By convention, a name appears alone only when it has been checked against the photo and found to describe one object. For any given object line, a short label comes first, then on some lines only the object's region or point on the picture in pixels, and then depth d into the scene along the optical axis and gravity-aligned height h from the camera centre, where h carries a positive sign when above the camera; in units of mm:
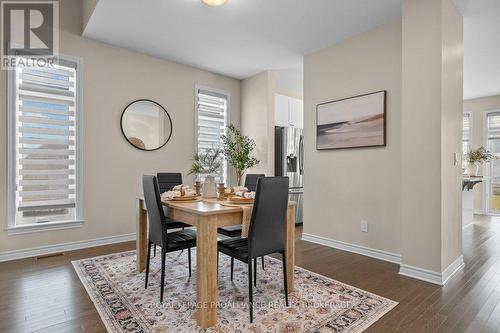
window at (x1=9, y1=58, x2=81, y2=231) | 3170 +262
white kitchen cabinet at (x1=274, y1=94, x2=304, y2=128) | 5169 +1063
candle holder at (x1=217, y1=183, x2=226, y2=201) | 2688 -236
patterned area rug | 1876 -1068
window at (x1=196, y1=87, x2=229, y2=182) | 4785 +853
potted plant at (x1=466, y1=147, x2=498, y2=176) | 5727 +164
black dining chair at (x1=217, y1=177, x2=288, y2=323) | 1976 -449
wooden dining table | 1859 -537
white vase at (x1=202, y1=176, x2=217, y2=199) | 2648 -216
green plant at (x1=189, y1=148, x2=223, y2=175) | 4680 +123
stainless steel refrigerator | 4961 +134
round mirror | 3977 +620
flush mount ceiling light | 2679 +1591
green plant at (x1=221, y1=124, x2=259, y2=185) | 4801 +297
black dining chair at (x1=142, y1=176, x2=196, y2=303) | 2193 -533
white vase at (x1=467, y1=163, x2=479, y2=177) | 5812 -43
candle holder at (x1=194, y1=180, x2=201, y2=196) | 2832 -212
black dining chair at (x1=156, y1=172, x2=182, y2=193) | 3463 -177
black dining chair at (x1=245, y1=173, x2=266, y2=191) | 3249 -175
